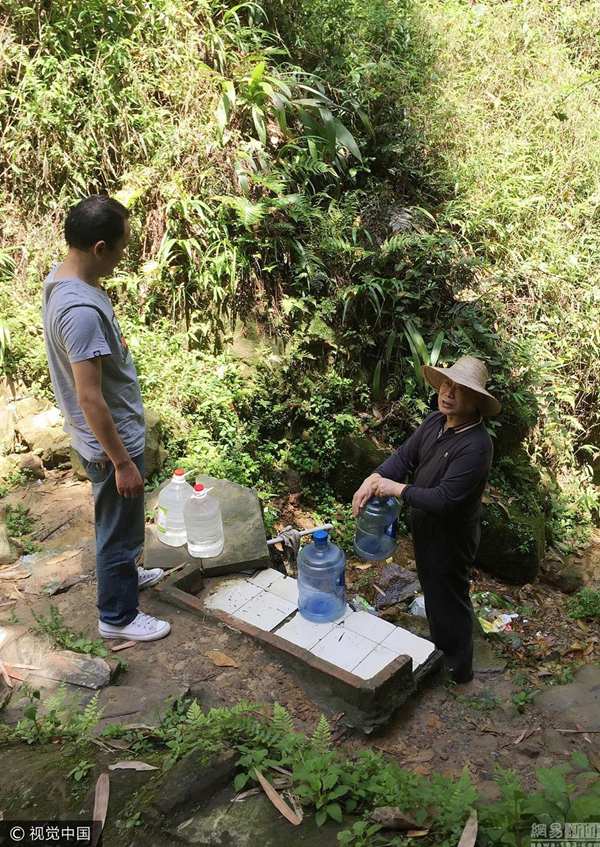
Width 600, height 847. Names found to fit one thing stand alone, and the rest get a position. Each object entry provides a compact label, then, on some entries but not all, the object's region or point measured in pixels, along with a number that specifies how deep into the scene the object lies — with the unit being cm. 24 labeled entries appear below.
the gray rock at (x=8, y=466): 494
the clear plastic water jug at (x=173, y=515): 418
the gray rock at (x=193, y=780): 206
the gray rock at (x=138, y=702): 275
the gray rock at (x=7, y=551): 408
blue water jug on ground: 369
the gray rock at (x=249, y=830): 196
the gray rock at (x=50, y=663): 299
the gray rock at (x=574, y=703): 355
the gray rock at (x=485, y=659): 396
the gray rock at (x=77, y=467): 502
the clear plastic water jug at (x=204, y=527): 405
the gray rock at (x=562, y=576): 580
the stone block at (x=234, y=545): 403
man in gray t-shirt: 264
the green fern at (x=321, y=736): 235
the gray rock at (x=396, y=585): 463
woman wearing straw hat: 310
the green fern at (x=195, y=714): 259
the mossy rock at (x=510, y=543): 562
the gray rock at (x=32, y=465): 498
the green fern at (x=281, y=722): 243
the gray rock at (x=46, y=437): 507
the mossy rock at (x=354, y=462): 572
